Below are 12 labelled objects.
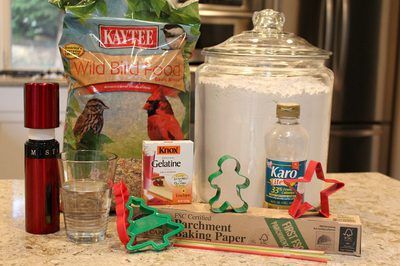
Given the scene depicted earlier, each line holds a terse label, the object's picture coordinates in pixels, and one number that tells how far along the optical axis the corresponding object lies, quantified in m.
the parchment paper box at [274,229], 0.96
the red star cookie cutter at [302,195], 0.97
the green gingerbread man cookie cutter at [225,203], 0.99
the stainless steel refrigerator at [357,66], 2.88
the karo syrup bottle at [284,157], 1.03
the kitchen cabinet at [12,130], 2.92
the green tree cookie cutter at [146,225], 0.95
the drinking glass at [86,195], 0.99
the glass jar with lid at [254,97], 1.14
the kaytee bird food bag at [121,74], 1.17
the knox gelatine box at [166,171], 1.05
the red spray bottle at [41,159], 1.00
